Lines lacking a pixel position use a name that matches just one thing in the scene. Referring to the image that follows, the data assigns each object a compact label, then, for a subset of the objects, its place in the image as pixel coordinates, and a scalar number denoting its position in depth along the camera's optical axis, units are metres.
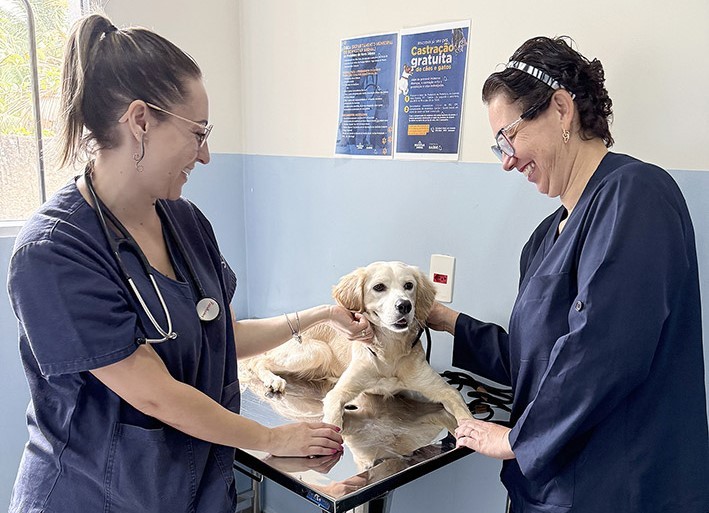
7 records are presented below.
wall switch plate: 1.65
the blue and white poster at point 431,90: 1.56
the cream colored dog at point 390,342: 1.43
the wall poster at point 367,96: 1.72
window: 1.84
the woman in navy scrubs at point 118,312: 0.84
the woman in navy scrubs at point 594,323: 0.89
